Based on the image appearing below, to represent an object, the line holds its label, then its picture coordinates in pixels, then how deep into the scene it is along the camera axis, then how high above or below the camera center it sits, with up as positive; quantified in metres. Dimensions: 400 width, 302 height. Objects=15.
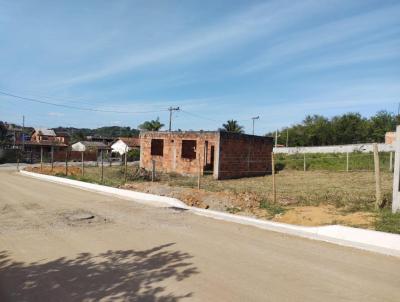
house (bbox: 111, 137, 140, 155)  77.19 +0.75
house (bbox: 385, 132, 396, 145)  41.05 +1.93
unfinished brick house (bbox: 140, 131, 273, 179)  26.44 -0.18
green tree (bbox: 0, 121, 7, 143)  63.40 +1.82
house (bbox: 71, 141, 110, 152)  81.15 +0.30
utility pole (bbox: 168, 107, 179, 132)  62.51 +5.10
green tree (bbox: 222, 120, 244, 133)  76.62 +4.65
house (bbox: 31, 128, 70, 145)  90.00 +2.23
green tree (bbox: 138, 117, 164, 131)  75.31 +4.36
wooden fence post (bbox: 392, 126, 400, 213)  9.68 -0.59
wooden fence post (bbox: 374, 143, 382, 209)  10.08 -0.64
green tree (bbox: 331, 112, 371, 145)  73.62 +4.42
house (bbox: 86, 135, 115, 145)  101.33 +2.08
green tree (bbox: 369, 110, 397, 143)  69.12 +5.20
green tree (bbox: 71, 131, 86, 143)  100.74 +2.48
